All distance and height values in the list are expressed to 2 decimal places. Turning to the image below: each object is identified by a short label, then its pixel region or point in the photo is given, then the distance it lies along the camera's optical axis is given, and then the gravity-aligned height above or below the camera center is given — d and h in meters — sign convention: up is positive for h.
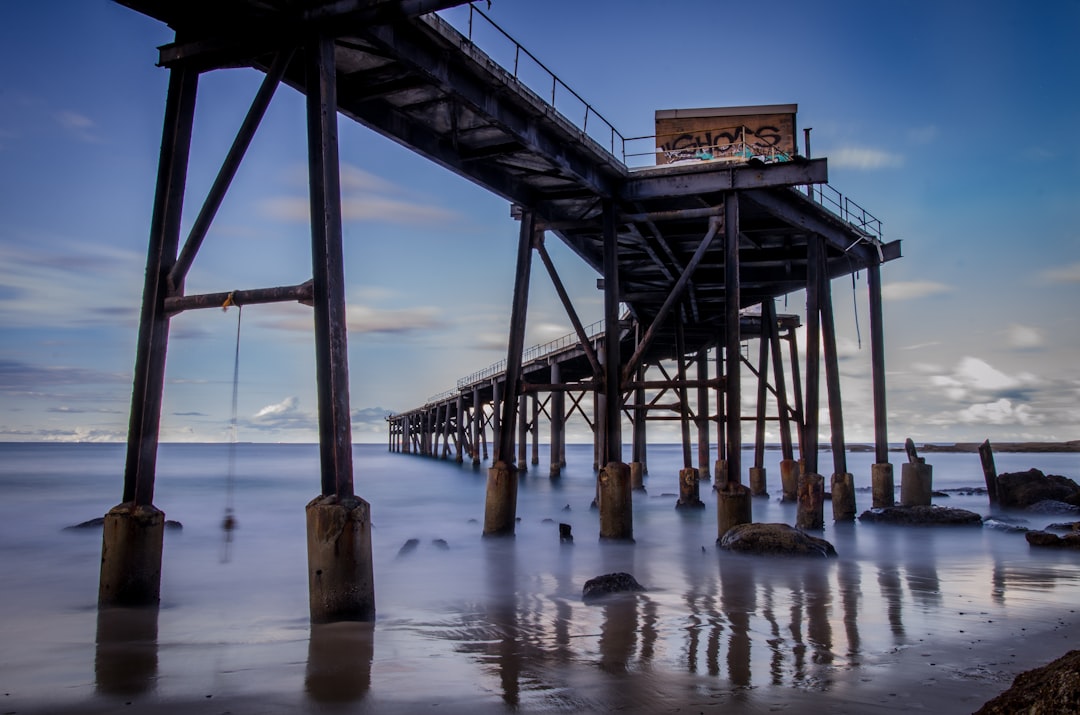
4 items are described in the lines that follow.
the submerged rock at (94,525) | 16.04 -1.58
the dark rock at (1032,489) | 19.34 -0.89
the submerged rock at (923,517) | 14.73 -1.20
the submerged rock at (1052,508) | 18.23 -1.28
